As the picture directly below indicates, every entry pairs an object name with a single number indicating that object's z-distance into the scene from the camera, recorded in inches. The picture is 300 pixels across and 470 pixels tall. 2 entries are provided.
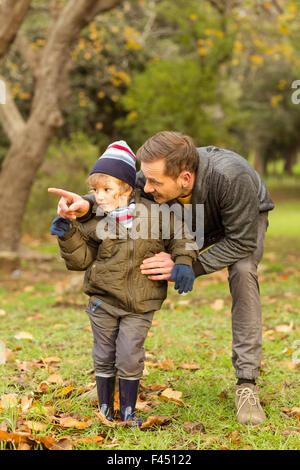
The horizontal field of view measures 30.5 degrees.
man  117.1
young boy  116.2
